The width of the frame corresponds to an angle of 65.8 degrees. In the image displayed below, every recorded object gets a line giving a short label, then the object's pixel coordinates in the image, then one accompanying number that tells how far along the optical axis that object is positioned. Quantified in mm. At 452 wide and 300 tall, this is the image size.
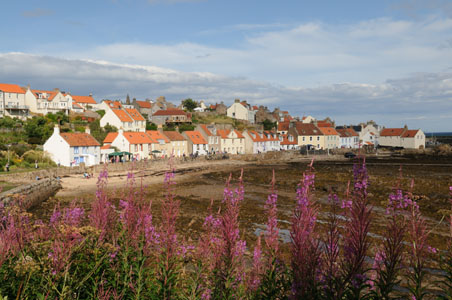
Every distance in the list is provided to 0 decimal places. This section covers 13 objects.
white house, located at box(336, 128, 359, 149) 131125
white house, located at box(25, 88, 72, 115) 96500
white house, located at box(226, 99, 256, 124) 141125
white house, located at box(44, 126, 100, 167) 60600
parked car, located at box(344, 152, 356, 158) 108725
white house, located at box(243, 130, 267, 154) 106612
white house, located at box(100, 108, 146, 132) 87625
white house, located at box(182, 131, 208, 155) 93312
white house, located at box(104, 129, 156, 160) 73562
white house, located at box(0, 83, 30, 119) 89625
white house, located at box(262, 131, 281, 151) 112375
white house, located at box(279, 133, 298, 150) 118569
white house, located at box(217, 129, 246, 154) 104125
